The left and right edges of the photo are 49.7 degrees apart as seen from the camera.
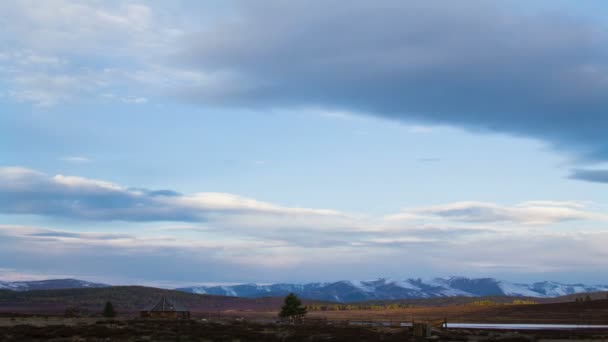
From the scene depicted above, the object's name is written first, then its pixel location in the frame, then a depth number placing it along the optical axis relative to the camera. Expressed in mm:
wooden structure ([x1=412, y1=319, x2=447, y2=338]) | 58594
